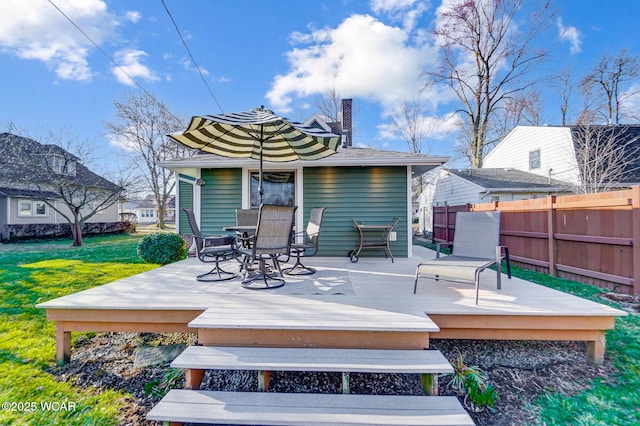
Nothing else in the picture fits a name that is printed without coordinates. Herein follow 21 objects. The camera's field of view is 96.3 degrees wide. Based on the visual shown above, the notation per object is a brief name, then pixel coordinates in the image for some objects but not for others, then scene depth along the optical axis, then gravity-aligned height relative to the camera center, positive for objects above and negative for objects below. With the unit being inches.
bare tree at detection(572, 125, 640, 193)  388.8 +86.5
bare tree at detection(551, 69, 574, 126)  604.7 +279.2
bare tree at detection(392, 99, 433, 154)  820.0 +263.2
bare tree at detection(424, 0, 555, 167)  565.3 +332.4
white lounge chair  121.4 -19.2
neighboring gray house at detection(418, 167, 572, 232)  452.1 +49.9
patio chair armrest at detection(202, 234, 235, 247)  174.6 -16.1
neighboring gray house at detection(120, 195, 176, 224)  1521.9 +9.3
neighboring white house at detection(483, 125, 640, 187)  435.5 +117.0
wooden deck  90.5 -34.4
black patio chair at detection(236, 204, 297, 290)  127.3 -10.9
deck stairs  69.3 -42.6
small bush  230.2 -26.9
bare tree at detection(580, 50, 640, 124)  552.7 +267.1
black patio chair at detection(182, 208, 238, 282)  152.9 -18.7
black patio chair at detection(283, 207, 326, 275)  163.2 -17.4
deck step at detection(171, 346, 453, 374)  78.7 -41.7
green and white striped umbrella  132.6 +43.0
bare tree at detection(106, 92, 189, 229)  708.0 +205.0
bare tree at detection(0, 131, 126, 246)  476.4 +86.0
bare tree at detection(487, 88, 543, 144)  616.7 +231.8
